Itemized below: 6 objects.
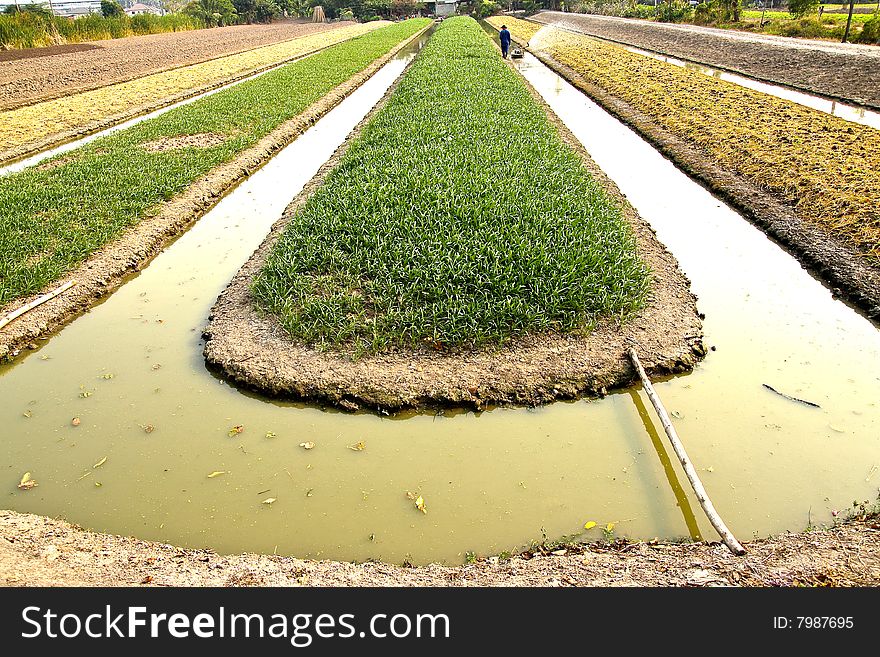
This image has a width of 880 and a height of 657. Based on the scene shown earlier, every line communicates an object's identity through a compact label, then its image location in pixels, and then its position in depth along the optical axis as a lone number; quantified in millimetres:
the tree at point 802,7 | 27516
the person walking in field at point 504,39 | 24816
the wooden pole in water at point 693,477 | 3199
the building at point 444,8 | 75081
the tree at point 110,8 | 53094
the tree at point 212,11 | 56094
